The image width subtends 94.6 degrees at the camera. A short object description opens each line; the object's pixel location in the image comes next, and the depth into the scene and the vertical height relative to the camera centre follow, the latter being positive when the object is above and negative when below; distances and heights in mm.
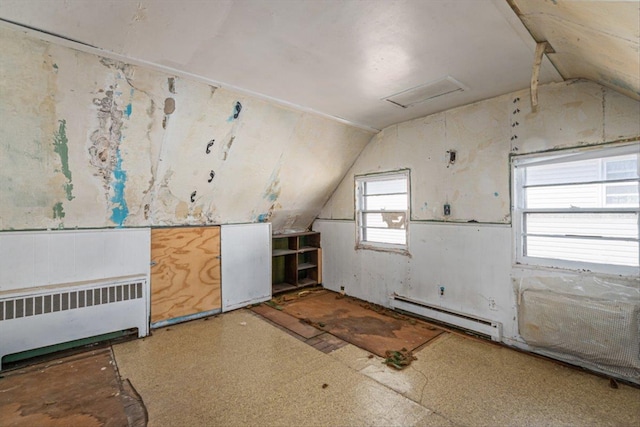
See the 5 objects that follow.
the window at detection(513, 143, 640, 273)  2314 +51
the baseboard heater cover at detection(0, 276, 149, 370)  2436 -867
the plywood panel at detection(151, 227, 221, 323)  3295 -649
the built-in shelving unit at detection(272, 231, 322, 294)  4746 -760
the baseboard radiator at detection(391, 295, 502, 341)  2957 -1132
